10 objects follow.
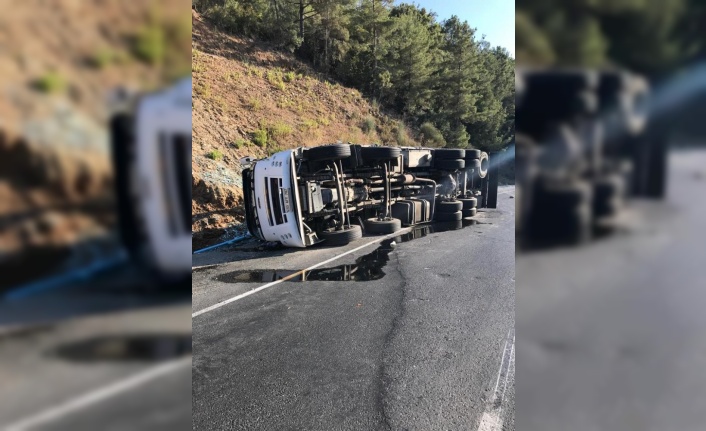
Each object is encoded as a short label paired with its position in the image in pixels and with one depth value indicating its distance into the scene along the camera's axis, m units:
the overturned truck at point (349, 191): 7.57
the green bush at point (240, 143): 16.00
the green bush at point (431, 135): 29.55
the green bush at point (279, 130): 19.36
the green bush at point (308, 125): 22.57
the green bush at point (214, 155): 13.66
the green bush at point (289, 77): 26.05
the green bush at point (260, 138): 17.62
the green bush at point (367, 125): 27.67
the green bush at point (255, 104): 20.58
